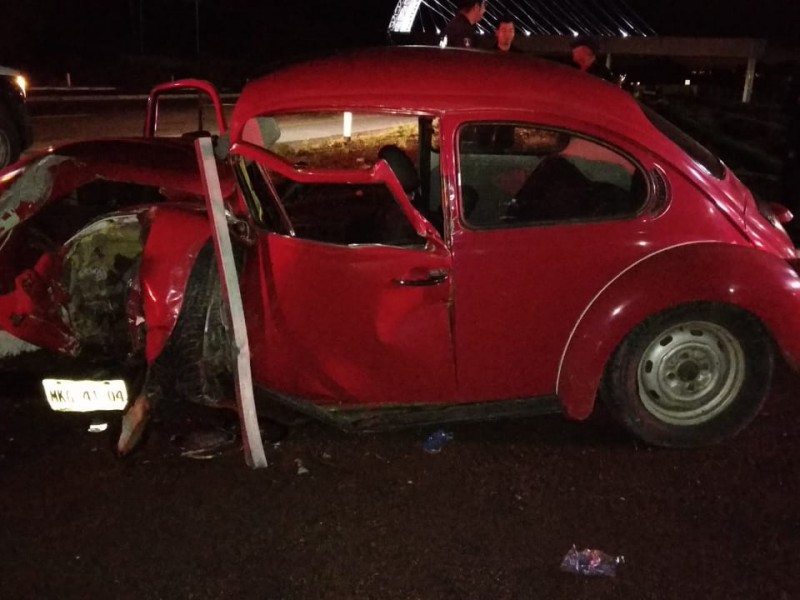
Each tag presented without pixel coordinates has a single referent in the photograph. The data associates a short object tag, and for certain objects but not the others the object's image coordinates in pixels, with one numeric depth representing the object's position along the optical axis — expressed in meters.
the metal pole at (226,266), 3.37
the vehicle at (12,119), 9.69
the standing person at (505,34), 7.15
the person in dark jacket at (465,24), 6.99
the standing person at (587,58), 6.55
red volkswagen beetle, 3.50
